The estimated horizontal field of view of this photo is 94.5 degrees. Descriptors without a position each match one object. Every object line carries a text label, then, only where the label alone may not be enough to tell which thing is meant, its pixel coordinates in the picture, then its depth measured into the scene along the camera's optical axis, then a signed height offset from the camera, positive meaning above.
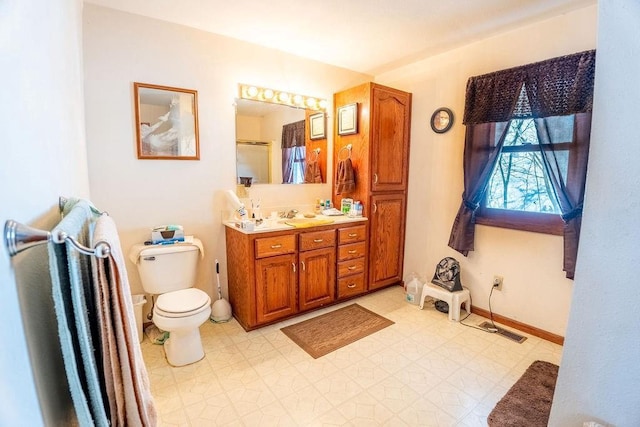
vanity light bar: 2.77 +0.84
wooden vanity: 2.44 -0.78
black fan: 2.77 -0.88
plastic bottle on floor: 3.03 -1.11
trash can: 2.27 -0.97
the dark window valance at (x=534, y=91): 2.04 +0.71
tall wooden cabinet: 3.01 +0.19
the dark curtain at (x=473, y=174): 2.55 +0.08
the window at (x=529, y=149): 2.11 +0.27
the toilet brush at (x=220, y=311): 2.66 -1.18
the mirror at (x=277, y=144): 2.82 +0.38
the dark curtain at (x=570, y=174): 2.09 +0.07
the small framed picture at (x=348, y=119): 3.08 +0.67
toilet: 1.94 -0.83
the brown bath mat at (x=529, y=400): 1.60 -1.27
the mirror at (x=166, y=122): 2.33 +0.47
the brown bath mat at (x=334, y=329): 2.31 -1.26
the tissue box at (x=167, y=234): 2.32 -0.43
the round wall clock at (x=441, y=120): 2.88 +0.63
